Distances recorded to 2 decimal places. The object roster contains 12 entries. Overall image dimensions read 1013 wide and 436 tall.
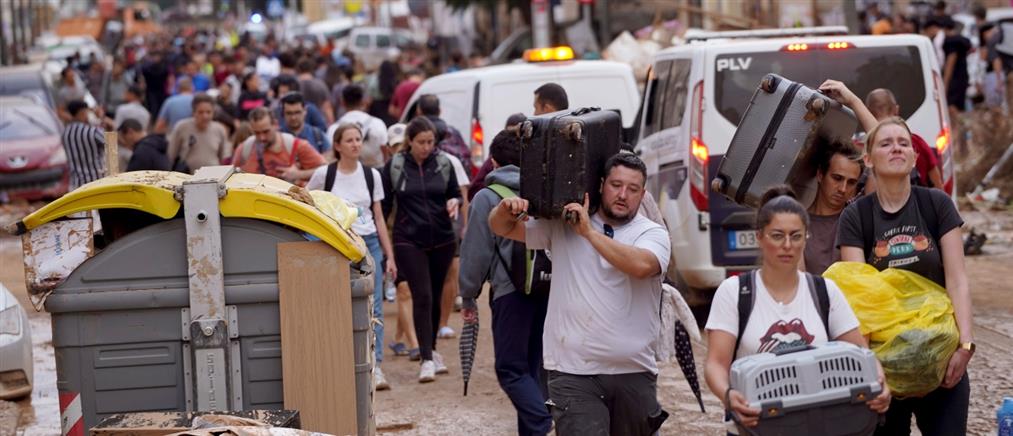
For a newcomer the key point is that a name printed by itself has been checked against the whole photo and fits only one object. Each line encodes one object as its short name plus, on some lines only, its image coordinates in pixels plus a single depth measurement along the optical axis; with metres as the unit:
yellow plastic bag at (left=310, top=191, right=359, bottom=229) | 13.16
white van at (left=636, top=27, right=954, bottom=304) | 20.53
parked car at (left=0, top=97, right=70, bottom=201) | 40.28
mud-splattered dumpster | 11.96
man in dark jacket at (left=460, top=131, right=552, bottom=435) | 14.34
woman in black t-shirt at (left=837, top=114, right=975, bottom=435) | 10.88
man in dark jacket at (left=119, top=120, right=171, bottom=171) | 25.37
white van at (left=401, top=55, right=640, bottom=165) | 26.39
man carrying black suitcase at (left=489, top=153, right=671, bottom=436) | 11.25
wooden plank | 12.02
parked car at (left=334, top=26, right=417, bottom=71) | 95.31
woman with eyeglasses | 9.52
